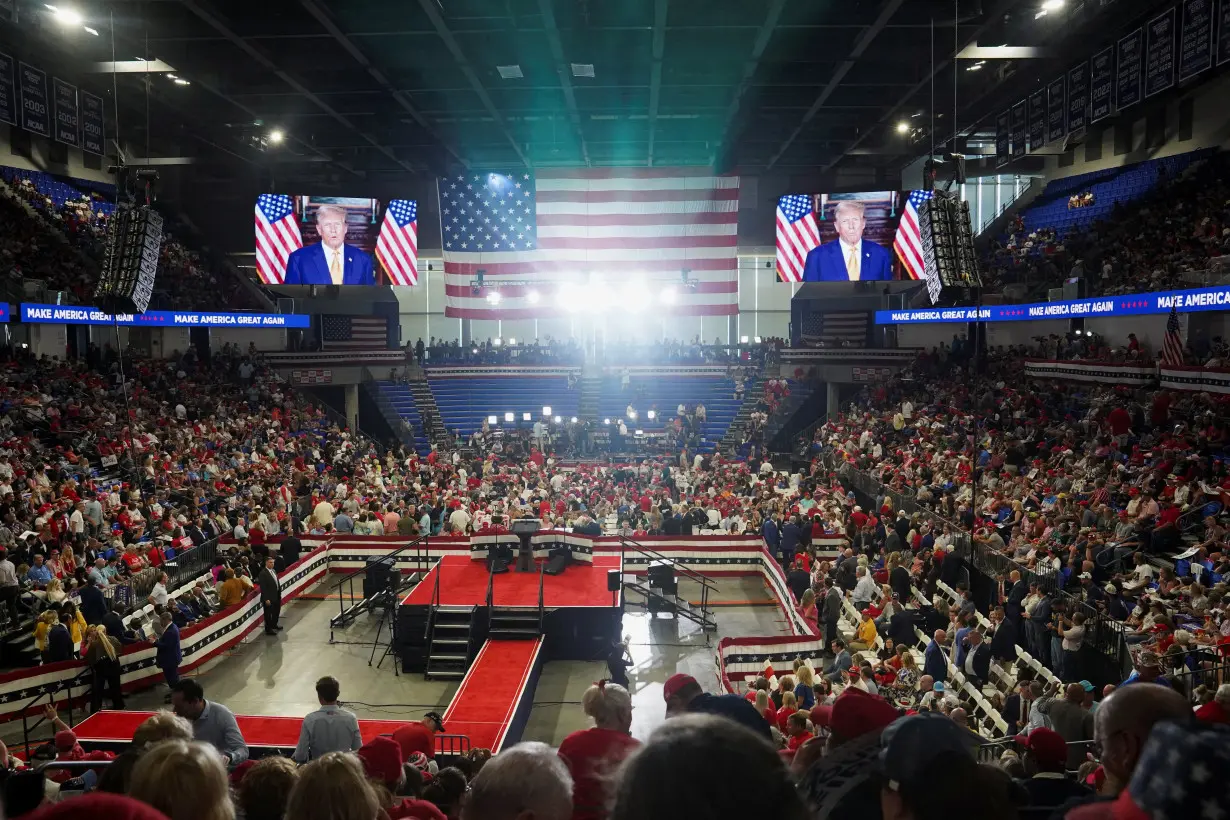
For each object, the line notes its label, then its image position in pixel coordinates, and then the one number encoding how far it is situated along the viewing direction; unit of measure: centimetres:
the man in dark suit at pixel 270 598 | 1529
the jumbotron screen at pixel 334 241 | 2917
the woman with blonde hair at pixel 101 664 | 1153
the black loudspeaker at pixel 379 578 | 1636
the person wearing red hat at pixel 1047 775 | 391
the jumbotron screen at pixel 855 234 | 2864
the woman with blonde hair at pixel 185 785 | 228
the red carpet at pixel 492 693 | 1055
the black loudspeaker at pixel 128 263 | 1221
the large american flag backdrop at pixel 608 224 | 3120
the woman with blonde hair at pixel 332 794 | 255
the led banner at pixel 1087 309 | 1659
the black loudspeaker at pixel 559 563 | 1656
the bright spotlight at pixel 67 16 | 1645
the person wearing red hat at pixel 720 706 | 293
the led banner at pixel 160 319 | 2228
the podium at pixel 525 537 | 1638
